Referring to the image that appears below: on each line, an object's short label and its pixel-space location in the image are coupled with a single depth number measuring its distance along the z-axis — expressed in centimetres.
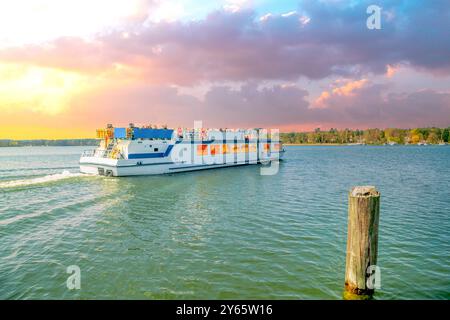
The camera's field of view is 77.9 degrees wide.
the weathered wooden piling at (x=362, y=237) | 655
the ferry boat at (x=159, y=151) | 3484
